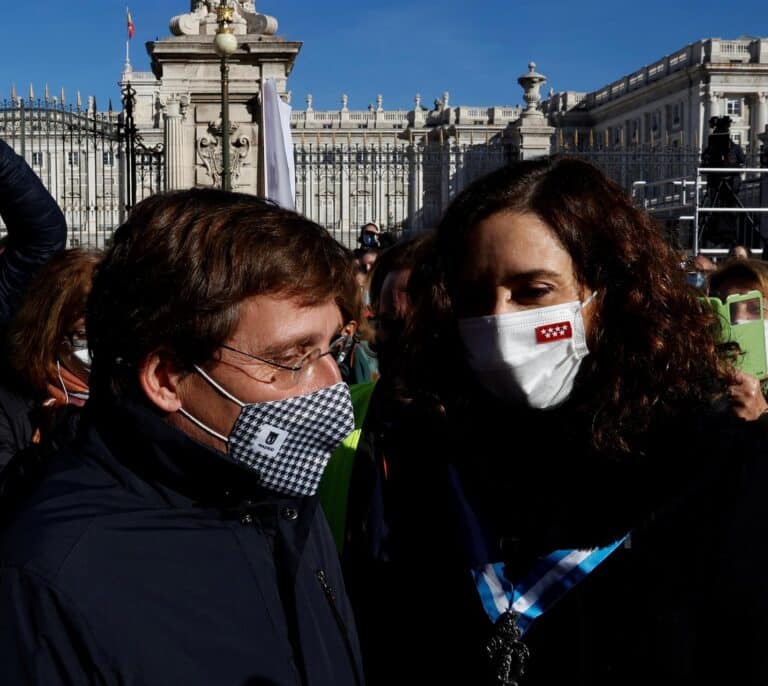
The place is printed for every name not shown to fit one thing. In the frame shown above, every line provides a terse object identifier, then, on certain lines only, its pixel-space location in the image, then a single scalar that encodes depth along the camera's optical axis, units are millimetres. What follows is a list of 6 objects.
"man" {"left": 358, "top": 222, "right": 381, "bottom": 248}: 13008
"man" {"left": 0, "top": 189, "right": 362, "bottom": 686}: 1499
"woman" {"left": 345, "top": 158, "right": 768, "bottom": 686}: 1793
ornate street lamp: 10617
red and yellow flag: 43675
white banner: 8742
